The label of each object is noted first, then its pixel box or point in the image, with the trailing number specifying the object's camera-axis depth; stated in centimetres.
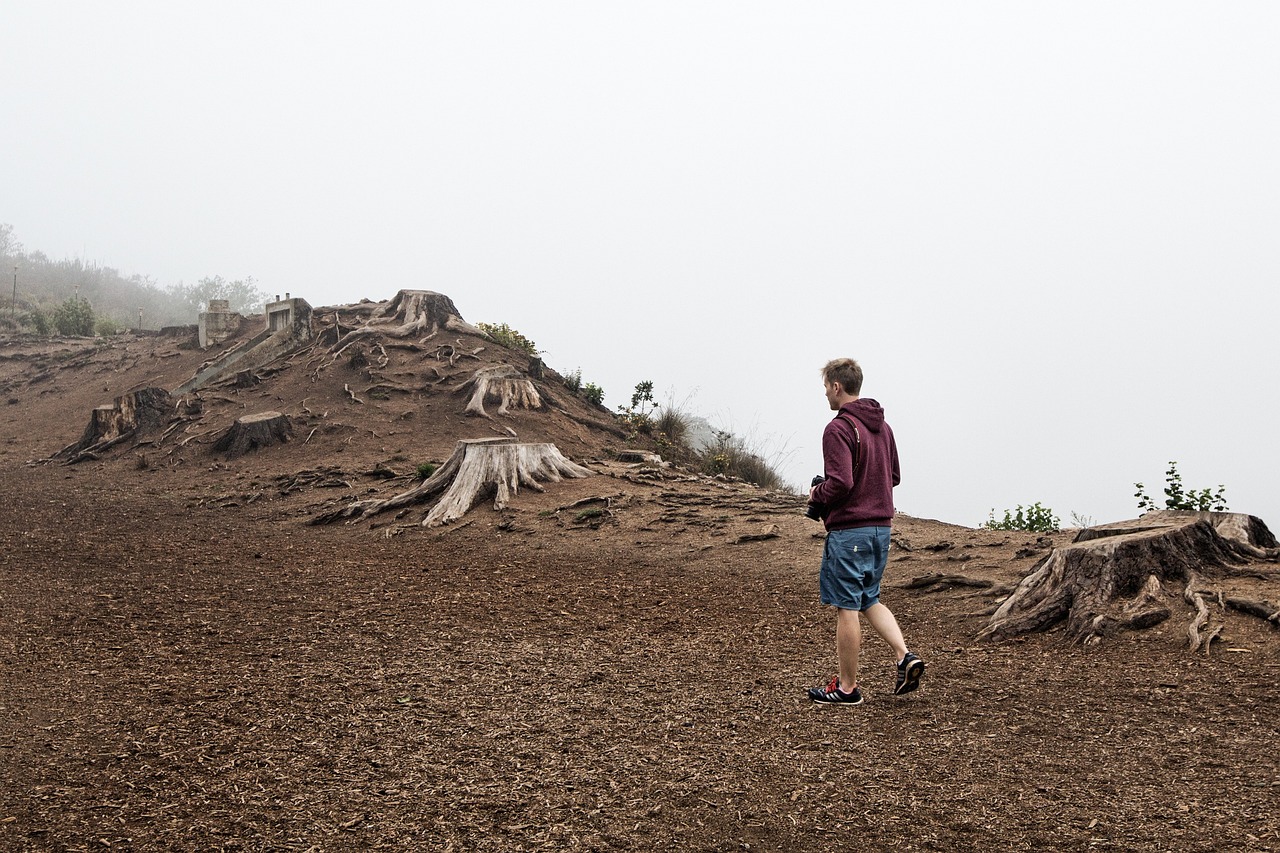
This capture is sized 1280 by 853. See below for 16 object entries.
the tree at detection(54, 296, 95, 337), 3353
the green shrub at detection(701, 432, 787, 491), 1761
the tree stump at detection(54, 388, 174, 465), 1862
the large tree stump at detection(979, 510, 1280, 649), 591
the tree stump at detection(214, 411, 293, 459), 1717
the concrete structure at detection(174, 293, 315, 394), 2292
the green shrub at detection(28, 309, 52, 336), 3253
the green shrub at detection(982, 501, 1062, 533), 1130
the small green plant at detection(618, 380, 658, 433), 2050
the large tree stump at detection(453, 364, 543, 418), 1849
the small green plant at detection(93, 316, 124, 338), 3344
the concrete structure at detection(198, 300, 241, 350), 2623
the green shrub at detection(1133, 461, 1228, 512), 912
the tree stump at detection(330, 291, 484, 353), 2252
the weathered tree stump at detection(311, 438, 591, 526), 1197
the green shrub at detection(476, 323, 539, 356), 2348
